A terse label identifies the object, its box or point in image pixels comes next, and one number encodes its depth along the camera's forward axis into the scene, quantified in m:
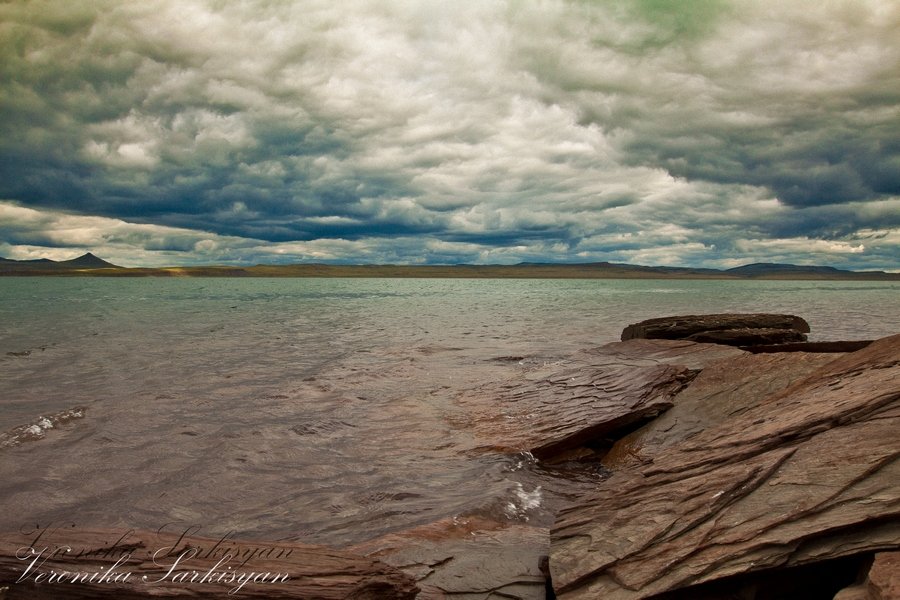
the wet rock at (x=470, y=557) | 5.76
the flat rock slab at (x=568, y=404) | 11.27
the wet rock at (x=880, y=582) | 3.71
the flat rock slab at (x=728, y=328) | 19.33
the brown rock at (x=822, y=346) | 13.88
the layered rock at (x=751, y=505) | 4.65
